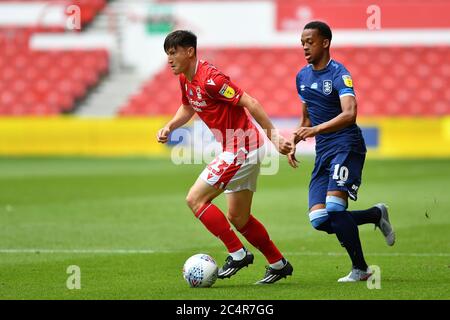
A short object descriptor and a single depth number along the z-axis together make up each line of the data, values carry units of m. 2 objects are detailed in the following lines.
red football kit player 15.98
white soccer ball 15.66
